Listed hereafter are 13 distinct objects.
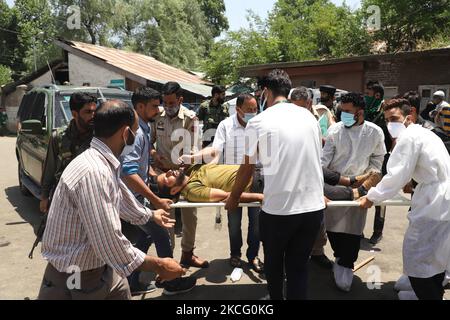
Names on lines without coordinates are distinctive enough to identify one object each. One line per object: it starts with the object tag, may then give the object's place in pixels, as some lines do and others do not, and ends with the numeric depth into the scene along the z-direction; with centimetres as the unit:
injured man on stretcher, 340
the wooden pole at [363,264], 398
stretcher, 312
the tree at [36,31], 2538
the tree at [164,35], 2681
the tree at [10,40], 2877
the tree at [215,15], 4256
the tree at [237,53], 1922
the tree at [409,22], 1327
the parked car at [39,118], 535
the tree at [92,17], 2336
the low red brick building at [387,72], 1116
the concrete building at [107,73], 1633
